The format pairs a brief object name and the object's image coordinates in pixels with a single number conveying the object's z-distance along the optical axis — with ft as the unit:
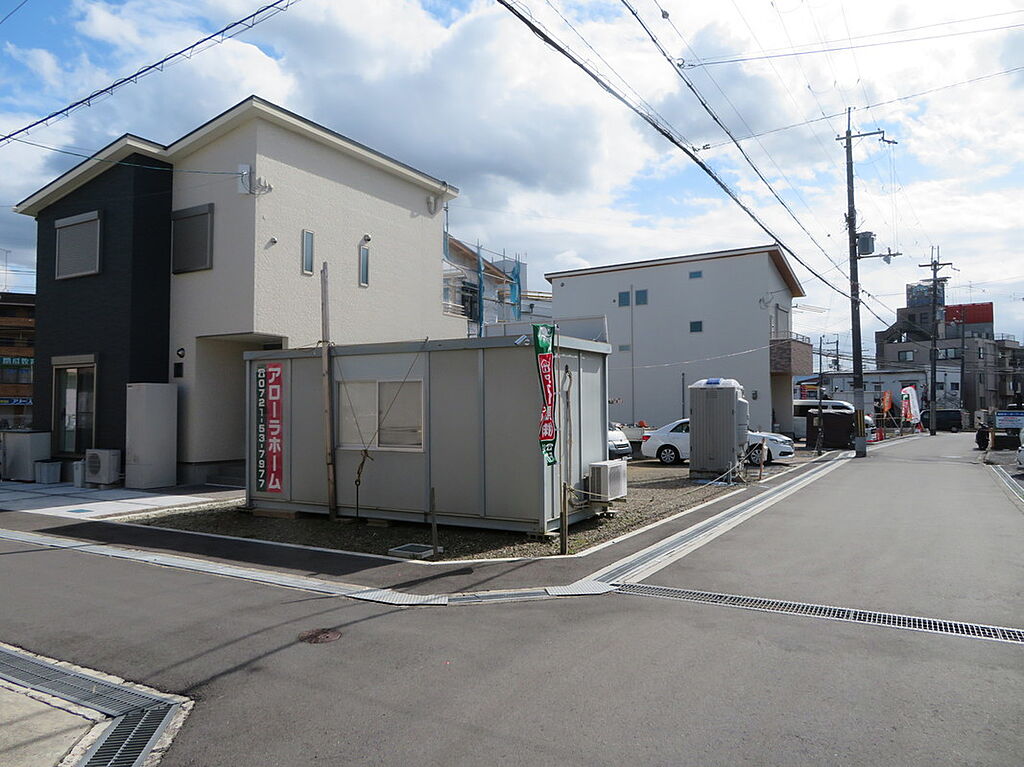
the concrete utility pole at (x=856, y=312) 89.30
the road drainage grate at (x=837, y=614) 19.17
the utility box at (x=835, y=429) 97.71
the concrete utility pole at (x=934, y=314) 155.97
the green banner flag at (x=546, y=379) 30.14
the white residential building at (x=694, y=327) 110.32
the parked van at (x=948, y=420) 183.01
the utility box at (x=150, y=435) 51.98
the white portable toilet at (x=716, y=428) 58.34
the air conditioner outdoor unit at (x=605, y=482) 35.78
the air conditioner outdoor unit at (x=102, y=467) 53.93
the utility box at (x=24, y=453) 58.90
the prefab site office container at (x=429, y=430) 32.55
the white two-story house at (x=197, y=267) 54.03
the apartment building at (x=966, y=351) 232.73
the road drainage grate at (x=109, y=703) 13.25
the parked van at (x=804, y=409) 116.16
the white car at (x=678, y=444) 73.92
